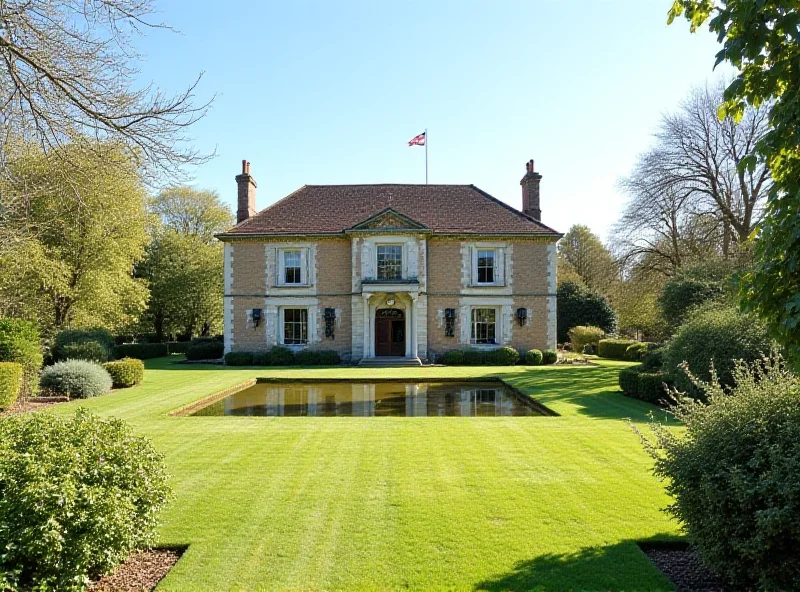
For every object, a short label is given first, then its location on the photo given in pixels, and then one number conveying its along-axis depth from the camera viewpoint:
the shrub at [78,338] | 19.86
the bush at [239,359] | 26.22
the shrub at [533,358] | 25.94
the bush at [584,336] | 34.88
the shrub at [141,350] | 32.03
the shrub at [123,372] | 16.88
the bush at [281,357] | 25.97
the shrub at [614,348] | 29.78
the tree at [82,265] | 23.55
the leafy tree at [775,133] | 3.56
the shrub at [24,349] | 13.76
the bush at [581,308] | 38.69
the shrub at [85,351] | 18.83
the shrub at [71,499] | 3.71
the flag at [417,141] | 31.62
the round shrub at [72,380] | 14.93
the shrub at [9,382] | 12.52
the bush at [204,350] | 30.11
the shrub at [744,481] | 3.62
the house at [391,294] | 27.06
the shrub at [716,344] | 11.92
